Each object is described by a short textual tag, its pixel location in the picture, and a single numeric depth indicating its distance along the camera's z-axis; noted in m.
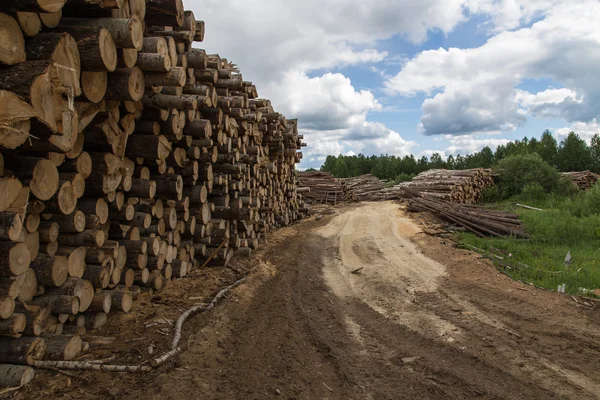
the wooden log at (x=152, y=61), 4.35
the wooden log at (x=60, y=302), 4.29
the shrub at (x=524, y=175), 24.56
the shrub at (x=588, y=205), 15.77
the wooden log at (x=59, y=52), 3.24
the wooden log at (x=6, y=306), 3.65
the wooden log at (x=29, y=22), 3.18
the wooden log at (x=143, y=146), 5.72
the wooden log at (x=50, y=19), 3.48
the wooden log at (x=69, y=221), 4.54
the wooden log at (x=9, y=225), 3.56
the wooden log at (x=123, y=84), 4.24
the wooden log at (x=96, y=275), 4.94
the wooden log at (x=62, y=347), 4.04
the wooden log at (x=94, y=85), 3.91
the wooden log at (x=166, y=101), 5.49
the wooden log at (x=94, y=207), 4.98
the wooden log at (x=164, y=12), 4.73
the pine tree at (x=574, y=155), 45.81
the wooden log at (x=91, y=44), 3.59
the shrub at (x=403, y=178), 39.84
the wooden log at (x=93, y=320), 4.93
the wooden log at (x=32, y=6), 2.89
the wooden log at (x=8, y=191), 3.37
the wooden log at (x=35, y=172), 3.67
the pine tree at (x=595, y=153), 45.44
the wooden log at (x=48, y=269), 4.25
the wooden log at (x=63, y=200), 4.20
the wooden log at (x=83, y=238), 4.73
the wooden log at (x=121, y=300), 5.29
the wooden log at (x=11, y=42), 2.98
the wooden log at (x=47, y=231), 4.32
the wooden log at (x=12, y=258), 3.62
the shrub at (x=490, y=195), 25.34
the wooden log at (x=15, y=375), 3.65
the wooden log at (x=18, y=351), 3.81
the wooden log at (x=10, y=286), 3.69
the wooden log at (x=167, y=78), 4.63
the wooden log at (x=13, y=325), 3.73
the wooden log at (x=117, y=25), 3.75
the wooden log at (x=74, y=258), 4.57
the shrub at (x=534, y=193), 22.72
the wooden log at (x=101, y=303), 4.89
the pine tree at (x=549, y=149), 48.62
